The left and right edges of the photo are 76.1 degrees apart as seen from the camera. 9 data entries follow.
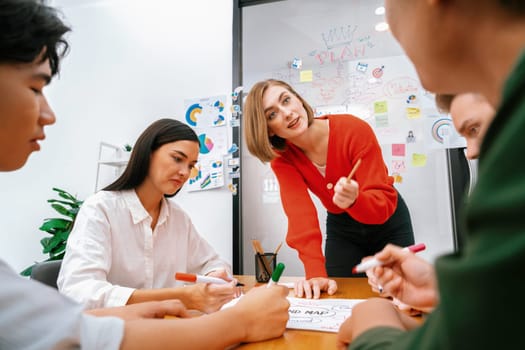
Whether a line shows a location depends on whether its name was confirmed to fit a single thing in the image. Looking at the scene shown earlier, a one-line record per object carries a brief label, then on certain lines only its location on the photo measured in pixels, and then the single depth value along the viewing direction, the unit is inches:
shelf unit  99.8
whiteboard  78.4
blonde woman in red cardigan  53.8
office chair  46.1
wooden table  23.5
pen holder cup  54.5
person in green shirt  6.8
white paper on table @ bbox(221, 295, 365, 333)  27.7
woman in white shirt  37.7
